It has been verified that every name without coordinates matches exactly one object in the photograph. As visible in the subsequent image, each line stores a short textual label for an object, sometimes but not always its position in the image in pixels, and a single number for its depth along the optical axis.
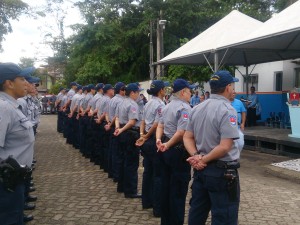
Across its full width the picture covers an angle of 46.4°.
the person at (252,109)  13.90
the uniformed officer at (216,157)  3.04
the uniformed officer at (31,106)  6.06
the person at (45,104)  30.33
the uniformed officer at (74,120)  10.40
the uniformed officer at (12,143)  2.87
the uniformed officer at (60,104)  13.95
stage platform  9.30
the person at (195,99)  15.83
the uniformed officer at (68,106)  11.96
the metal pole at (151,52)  22.58
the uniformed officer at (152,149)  4.77
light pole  22.50
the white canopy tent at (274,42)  8.56
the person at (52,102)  28.66
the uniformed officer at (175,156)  4.16
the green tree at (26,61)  62.73
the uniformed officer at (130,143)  5.83
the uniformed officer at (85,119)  9.21
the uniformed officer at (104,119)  7.58
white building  16.98
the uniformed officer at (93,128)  8.33
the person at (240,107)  7.39
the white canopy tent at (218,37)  11.51
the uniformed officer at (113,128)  6.51
